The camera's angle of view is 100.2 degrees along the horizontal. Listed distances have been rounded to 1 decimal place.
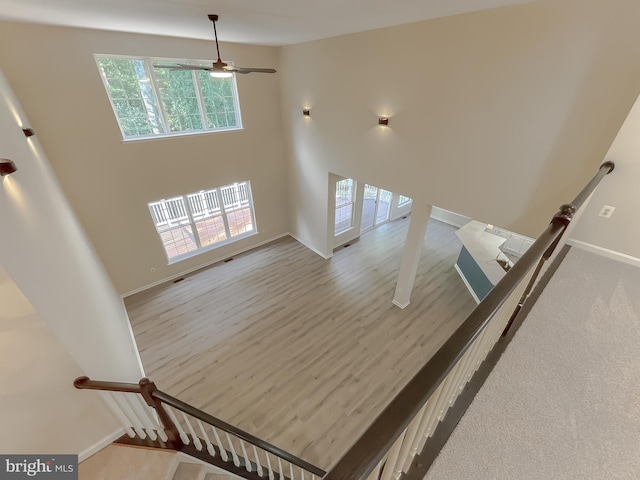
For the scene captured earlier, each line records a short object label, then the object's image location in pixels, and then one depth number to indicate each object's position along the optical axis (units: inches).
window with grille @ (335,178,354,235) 278.1
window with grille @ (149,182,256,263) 231.5
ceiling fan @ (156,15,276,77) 126.3
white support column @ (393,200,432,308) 173.9
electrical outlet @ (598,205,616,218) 95.4
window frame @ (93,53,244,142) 176.7
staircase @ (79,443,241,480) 93.0
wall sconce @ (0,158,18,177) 64.8
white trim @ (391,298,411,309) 217.2
